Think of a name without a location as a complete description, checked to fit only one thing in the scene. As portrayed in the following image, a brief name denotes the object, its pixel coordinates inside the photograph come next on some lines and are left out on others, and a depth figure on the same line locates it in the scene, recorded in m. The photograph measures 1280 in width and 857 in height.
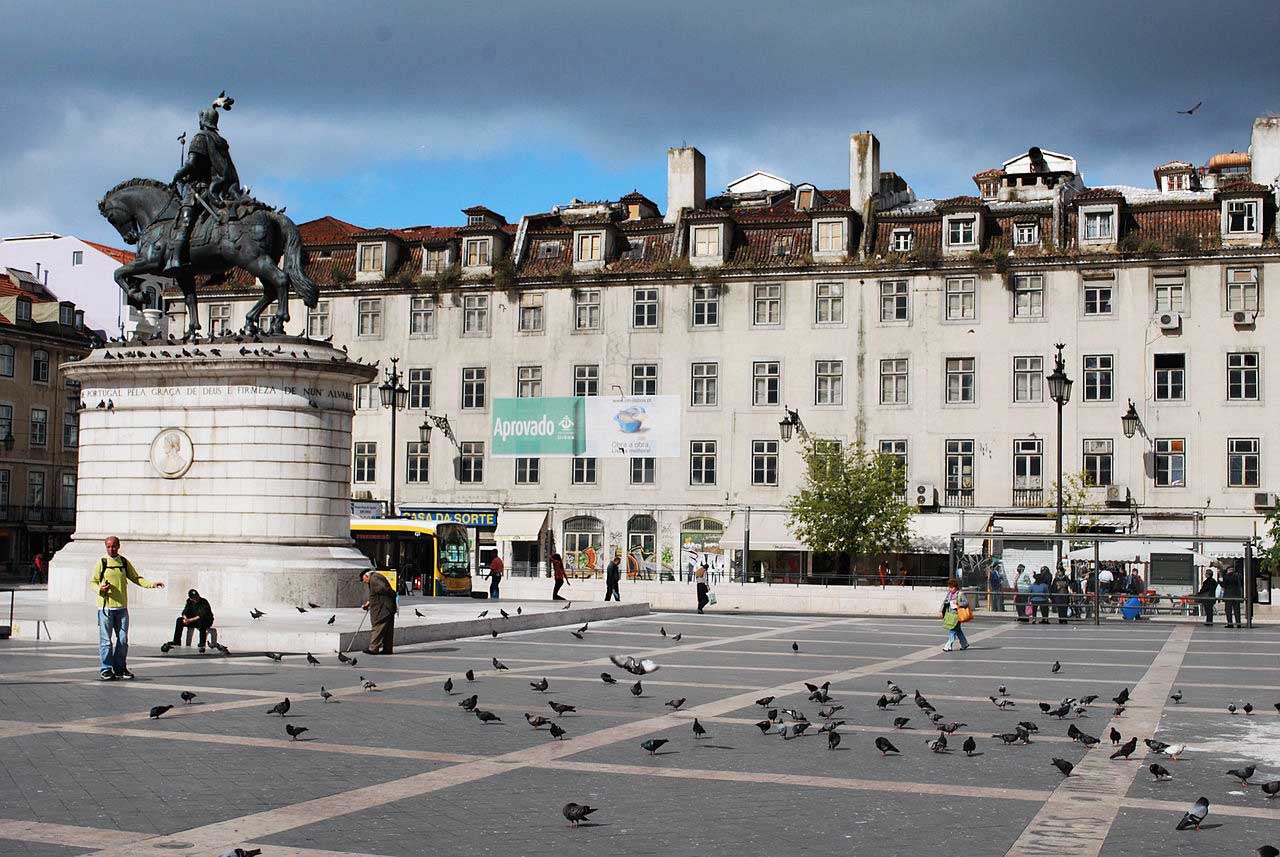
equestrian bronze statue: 30.83
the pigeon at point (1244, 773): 11.59
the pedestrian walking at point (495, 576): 45.50
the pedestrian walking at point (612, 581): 40.62
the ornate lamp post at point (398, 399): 62.78
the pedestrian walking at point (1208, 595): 37.03
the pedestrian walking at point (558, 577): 42.91
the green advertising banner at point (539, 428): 62.34
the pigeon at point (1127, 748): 12.62
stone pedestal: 29.41
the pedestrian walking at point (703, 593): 40.88
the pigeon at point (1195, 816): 9.66
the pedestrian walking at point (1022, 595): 38.69
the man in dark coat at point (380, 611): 22.81
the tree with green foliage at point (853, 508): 54.56
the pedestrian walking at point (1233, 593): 36.66
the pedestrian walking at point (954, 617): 26.41
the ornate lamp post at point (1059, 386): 40.38
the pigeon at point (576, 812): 9.61
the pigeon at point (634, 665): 19.14
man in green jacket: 18.42
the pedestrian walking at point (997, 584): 41.12
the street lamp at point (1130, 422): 53.75
